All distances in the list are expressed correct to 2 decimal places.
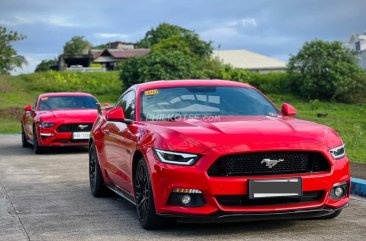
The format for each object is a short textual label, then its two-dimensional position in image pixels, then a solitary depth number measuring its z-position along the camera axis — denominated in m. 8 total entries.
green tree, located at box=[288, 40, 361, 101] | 51.28
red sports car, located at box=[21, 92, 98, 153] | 16.20
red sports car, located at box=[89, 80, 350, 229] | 6.06
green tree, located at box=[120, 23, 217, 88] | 49.47
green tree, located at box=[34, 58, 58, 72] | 114.56
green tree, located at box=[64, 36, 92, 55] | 129.00
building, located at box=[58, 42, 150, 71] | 99.12
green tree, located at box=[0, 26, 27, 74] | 65.62
